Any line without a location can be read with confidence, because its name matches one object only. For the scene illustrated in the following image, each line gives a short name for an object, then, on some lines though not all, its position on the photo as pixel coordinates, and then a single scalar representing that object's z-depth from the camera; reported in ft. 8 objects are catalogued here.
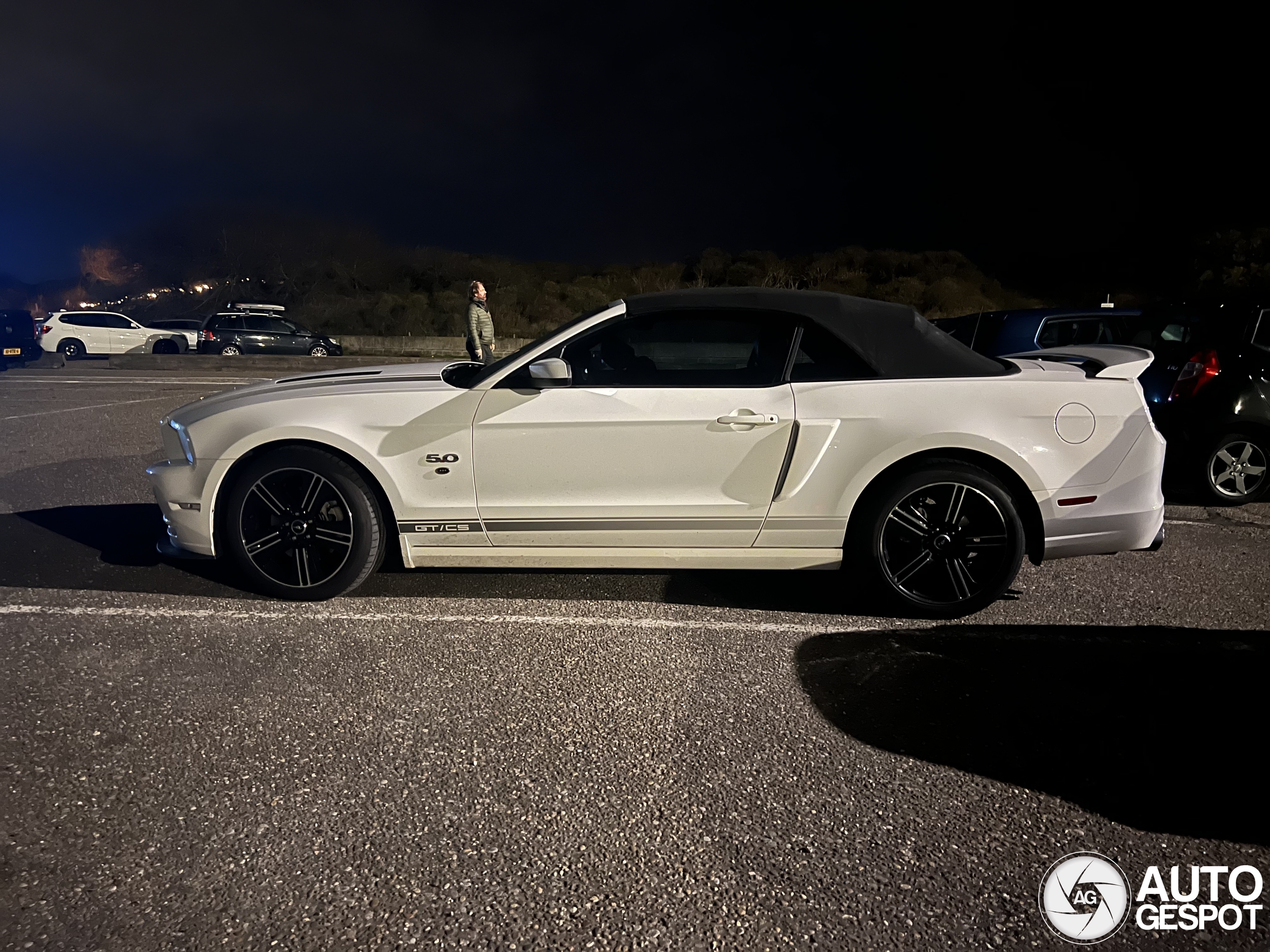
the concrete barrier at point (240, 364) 69.36
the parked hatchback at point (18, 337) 62.95
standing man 35.17
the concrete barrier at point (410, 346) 100.48
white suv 77.41
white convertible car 12.50
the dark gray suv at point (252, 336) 80.38
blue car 25.05
